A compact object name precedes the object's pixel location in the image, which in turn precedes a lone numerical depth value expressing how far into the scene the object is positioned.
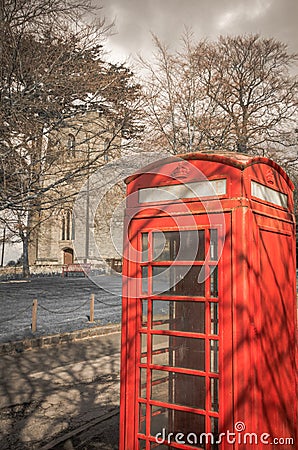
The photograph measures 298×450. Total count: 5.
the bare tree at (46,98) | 7.54
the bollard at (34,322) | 10.88
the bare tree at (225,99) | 12.90
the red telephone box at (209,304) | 2.85
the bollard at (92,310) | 12.92
